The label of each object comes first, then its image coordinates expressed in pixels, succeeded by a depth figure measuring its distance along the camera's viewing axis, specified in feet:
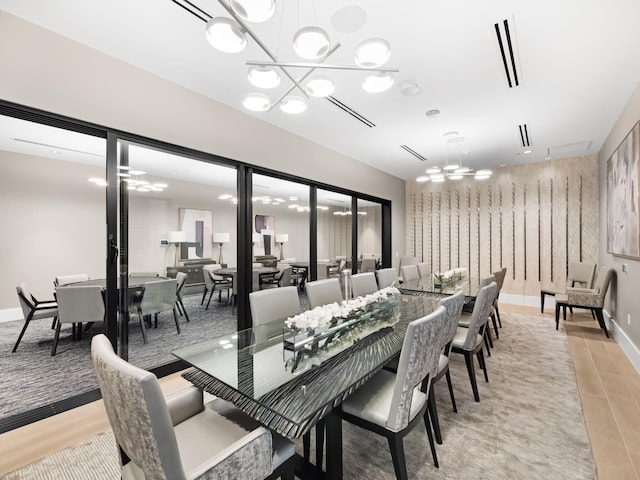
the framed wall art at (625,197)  9.93
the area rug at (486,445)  5.50
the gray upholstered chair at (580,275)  16.35
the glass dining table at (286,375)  3.70
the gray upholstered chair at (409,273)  15.23
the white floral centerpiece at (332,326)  5.57
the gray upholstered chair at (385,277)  13.44
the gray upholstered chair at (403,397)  4.35
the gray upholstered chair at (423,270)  17.08
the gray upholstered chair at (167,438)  2.73
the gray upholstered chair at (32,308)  11.28
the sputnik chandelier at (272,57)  4.17
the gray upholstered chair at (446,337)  5.59
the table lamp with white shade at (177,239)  10.84
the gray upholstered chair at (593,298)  13.24
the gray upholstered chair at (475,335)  7.42
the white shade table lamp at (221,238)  12.27
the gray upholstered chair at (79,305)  10.68
